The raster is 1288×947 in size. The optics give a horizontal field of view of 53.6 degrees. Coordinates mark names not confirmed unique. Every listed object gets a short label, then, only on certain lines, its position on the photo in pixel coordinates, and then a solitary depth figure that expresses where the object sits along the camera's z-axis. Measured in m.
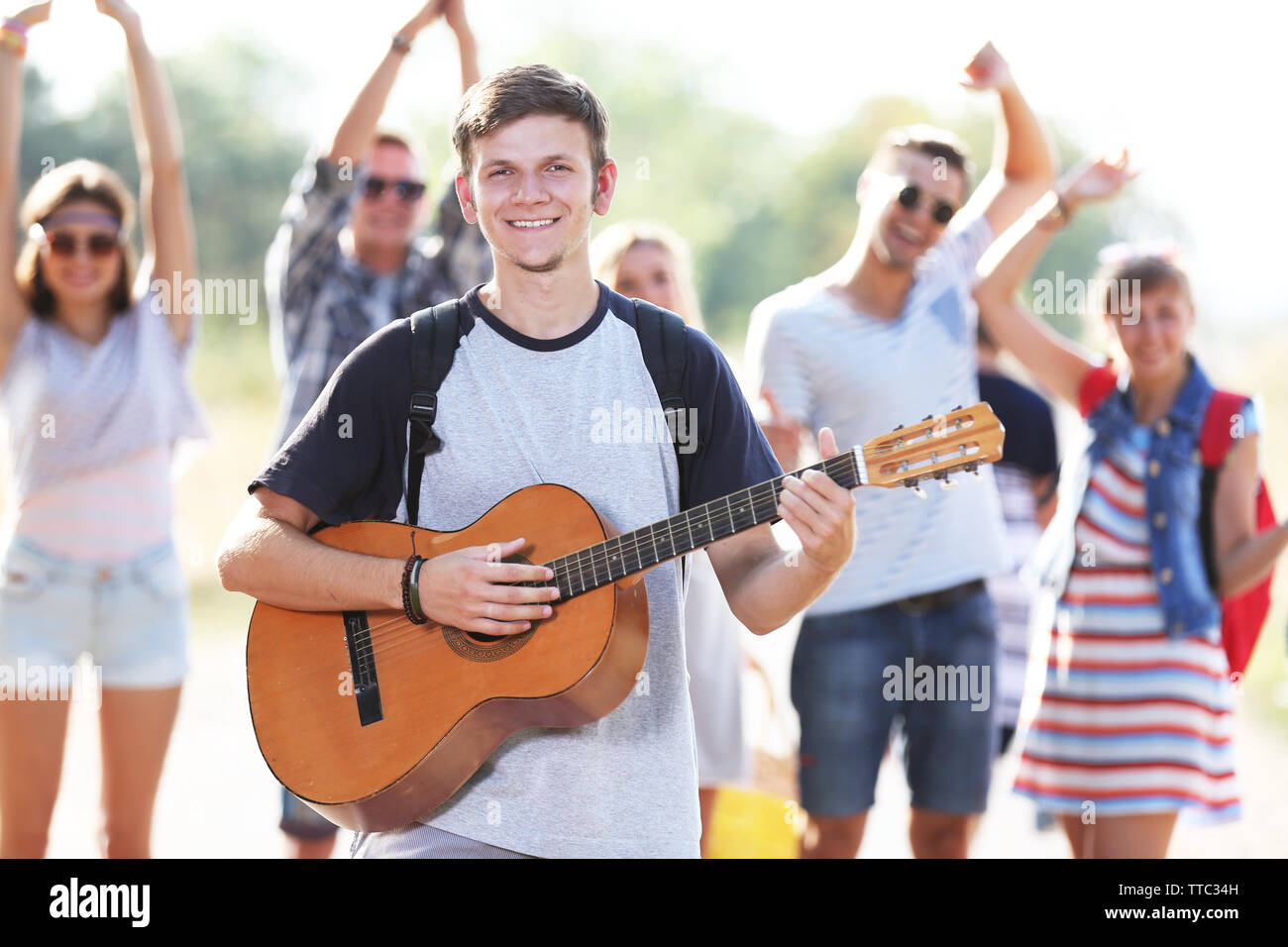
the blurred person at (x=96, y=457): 3.49
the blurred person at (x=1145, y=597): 3.29
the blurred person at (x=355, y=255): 3.69
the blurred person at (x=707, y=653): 3.63
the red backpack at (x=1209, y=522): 3.37
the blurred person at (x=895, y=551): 3.35
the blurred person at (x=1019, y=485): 4.11
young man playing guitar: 1.98
